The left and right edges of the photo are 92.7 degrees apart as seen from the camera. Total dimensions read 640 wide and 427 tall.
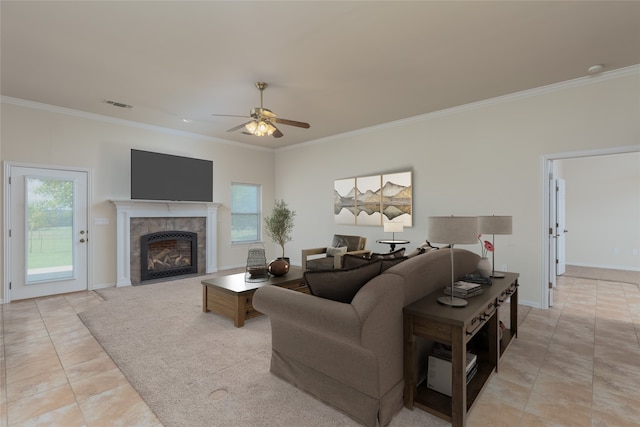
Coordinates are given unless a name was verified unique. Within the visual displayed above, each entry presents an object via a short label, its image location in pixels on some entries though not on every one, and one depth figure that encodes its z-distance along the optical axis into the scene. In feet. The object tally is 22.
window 24.07
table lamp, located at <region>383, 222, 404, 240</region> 17.03
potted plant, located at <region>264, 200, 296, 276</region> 22.77
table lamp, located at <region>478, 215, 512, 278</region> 9.78
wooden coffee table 11.51
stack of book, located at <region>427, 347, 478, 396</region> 6.80
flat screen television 18.37
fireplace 18.07
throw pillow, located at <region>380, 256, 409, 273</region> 7.22
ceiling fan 12.02
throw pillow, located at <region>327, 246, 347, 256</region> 17.75
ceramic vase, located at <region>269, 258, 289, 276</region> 13.67
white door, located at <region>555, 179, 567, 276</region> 18.61
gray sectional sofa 5.93
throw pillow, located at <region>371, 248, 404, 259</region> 9.88
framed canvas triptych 18.11
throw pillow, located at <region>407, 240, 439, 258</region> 9.92
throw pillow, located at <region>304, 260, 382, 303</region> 6.62
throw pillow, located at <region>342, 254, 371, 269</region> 7.32
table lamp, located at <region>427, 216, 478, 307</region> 6.59
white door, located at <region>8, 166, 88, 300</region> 15.01
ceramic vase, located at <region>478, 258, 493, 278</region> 9.14
